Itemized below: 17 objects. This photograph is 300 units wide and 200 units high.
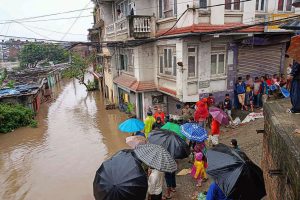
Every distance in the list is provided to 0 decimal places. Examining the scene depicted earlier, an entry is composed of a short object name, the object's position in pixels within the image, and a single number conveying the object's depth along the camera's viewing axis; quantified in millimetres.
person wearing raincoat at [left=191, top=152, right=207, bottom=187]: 7162
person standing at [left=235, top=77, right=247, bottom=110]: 11594
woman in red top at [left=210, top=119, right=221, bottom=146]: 8797
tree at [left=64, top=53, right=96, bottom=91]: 31141
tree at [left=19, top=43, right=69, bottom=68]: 50250
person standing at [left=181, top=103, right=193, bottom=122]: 10891
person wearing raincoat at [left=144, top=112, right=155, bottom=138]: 9398
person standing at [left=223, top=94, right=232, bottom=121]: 10891
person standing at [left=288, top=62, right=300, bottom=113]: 4562
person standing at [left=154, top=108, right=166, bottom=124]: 10345
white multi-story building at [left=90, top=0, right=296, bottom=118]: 10539
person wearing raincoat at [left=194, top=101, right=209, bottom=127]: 10094
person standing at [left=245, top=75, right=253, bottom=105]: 11852
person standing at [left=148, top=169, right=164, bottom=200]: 5801
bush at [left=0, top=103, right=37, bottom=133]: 16609
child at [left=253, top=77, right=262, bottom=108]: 11957
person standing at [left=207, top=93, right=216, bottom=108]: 11102
